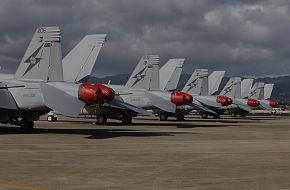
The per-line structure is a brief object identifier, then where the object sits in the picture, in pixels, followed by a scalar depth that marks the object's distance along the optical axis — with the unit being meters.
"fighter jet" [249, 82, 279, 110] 78.53
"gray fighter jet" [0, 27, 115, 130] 23.86
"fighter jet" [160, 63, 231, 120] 47.59
